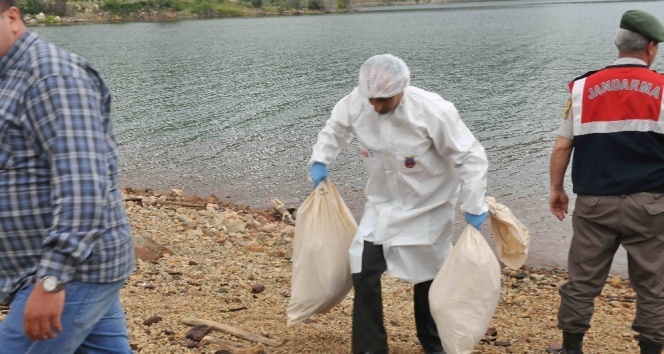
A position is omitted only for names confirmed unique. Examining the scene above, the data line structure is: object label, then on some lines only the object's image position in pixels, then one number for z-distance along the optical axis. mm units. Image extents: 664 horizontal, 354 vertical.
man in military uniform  4230
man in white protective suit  4277
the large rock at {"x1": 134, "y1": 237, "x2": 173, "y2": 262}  7012
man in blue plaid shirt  2471
